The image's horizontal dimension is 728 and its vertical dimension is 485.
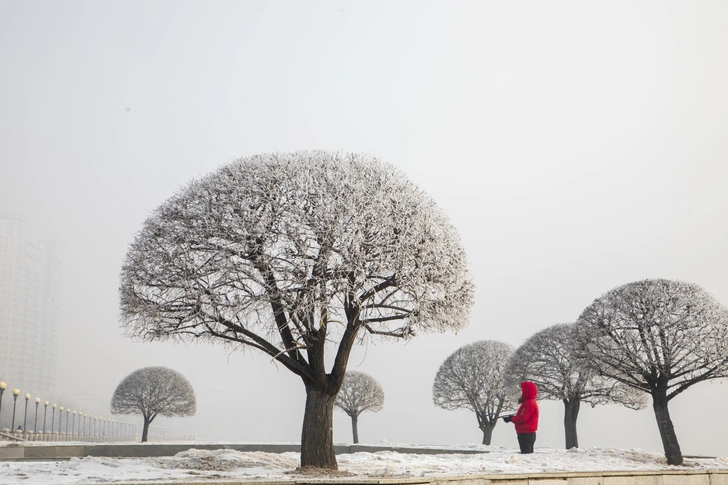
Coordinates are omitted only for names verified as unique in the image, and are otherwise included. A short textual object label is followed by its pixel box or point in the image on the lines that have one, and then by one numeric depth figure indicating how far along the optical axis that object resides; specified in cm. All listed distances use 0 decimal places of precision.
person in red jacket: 2078
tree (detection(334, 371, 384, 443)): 3703
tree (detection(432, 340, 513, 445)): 3428
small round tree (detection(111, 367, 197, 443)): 3819
